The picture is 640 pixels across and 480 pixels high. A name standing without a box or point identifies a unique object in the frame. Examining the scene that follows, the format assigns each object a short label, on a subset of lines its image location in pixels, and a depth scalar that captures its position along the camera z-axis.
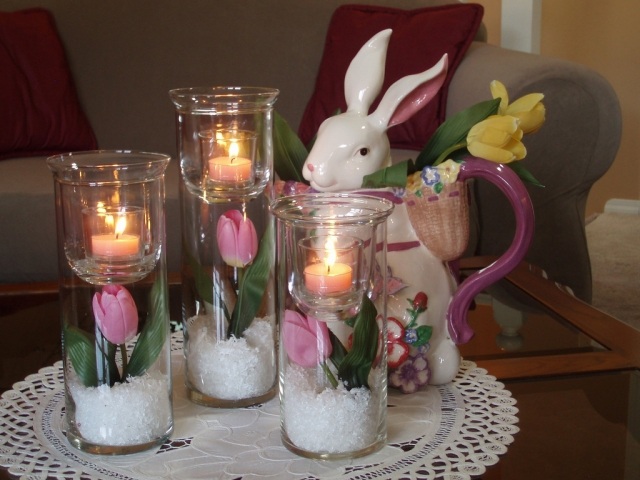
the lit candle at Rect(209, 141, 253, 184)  0.74
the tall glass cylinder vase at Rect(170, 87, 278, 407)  0.75
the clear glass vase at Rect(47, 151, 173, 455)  0.66
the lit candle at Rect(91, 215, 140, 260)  0.66
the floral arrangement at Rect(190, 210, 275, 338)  0.76
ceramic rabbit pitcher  0.79
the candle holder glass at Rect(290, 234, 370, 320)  0.65
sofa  2.40
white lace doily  0.66
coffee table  0.71
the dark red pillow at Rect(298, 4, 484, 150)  2.19
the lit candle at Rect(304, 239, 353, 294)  0.65
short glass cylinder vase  0.66
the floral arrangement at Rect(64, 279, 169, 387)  0.66
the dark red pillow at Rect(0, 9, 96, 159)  2.24
